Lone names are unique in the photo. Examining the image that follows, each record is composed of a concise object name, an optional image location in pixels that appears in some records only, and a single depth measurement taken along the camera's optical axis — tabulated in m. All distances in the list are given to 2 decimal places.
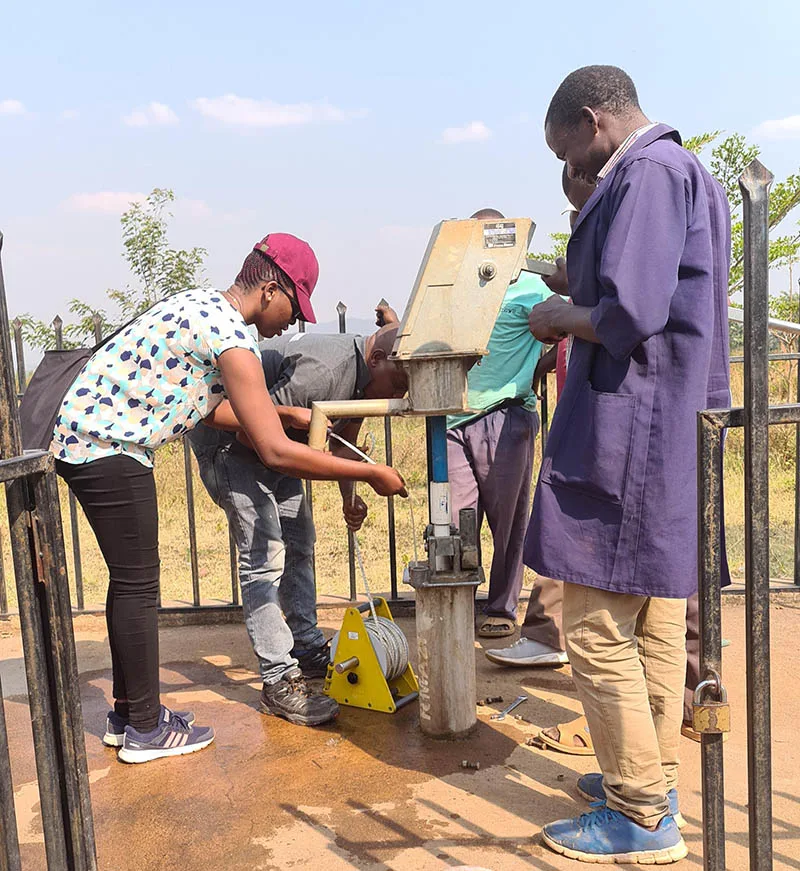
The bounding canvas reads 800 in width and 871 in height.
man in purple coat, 2.35
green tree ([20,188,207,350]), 12.12
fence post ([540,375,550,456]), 5.09
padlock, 1.65
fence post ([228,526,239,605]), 5.07
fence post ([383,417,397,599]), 4.80
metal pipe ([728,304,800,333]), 2.12
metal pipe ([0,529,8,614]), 5.02
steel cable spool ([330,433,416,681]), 3.79
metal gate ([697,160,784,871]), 1.58
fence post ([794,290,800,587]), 5.04
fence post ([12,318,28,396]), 4.86
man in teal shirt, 4.54
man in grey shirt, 3.70
